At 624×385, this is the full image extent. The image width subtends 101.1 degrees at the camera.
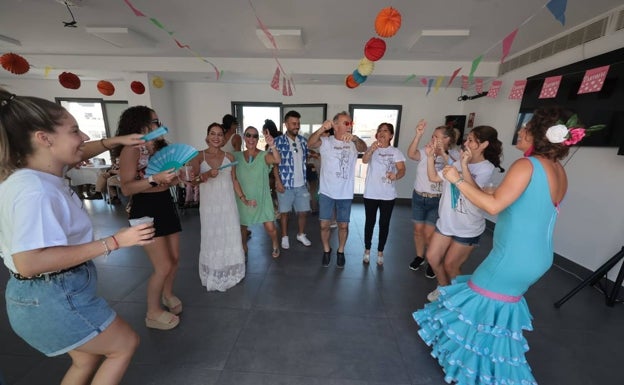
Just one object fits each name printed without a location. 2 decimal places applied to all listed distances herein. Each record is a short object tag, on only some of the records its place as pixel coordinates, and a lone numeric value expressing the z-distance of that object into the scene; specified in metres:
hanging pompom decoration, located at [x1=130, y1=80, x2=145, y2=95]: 5.03
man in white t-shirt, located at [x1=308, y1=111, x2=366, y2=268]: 2.76
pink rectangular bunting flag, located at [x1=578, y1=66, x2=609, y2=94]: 2.65
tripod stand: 2.38
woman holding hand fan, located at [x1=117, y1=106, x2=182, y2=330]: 1.70
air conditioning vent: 2.93
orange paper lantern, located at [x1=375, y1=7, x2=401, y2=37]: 1.97
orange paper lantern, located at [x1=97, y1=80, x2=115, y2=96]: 4.76
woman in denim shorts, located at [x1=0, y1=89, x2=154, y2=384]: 0.85
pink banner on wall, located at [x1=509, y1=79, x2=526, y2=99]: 3.06
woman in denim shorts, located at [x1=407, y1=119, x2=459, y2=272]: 2.67
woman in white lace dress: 2.46
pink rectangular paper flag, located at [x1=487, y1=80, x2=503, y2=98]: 3.76
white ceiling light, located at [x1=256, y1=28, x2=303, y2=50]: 3.56
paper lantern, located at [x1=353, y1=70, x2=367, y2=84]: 3.44
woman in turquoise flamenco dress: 1.32
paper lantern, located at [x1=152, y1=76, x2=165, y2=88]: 5.35
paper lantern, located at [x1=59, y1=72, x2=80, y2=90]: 4.16
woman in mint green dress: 2.83
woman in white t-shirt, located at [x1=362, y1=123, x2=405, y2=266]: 2.82
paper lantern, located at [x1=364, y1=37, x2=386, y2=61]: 2.64
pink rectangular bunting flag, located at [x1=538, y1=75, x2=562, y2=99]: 2.95
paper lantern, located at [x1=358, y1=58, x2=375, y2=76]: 3.20
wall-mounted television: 2.67
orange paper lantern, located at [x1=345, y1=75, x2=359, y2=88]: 4.23
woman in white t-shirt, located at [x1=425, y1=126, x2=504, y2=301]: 2.05
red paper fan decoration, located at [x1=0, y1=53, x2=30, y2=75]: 3.36
